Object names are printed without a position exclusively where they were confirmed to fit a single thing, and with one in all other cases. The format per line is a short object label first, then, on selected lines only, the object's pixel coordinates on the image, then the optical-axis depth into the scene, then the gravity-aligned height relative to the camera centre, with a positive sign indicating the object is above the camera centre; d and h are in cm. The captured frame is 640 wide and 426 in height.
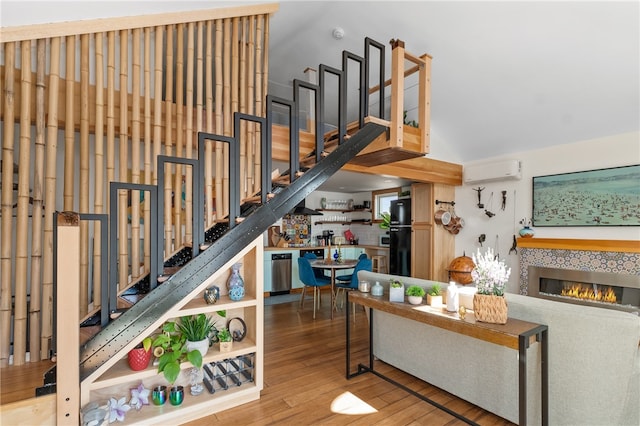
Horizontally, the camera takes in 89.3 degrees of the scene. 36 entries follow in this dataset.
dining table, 468 -69
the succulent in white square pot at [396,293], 256 -59
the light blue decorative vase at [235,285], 241 -50
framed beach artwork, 389 +29
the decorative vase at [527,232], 472 -18
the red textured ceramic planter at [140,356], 204 -87
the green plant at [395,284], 258 -52
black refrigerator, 604 -37
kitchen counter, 622 -61
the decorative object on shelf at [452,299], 223 -55
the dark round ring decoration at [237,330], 256 -89
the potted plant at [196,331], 225 -80
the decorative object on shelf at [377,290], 276 -61
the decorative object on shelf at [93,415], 178 -111
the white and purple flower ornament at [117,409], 197 -119
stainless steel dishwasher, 611 -104
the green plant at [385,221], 690 -4
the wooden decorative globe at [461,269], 517 -81
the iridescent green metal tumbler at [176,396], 217 -120
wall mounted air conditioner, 482 +76
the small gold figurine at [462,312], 207 -60
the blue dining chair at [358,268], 462 -72
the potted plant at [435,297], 240 -58
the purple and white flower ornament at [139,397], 213 -119
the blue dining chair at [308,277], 482 -88
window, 741 +39
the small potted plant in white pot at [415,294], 244 -57
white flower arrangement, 199 -36
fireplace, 388 -89
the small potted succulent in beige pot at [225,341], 235 -90
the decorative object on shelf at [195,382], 233 -120
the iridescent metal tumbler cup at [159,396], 218 -121
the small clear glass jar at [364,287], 286 -60
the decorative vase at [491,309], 191 -53
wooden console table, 172 -66
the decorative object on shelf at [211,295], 232 -56
